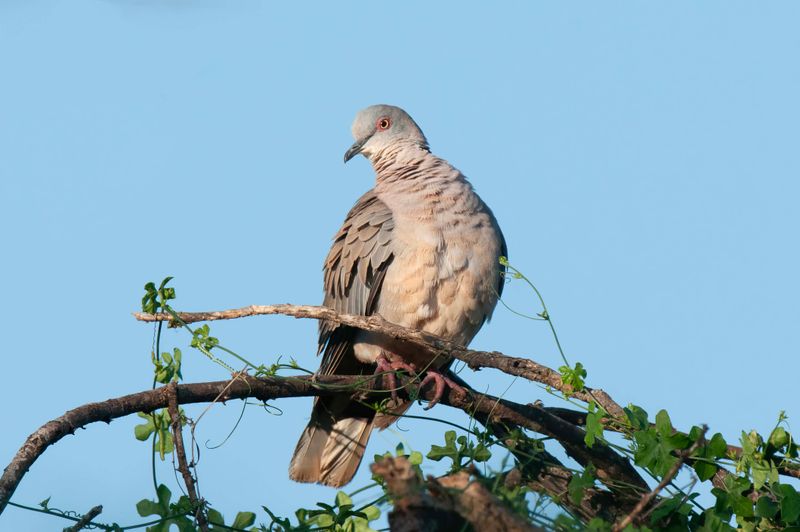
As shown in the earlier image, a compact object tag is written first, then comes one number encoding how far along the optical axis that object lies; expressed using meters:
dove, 10.87
